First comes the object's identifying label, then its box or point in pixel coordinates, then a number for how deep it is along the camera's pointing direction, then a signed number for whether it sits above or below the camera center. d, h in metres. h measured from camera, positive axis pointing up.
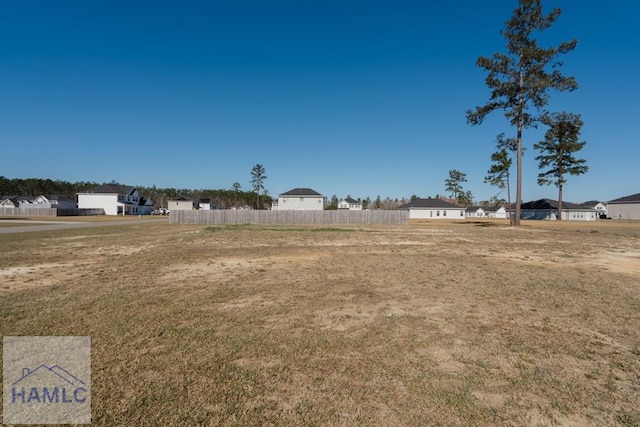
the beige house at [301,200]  48.22 +2.47
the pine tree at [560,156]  43.60 +9.93
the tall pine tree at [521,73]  22.56 +12.25
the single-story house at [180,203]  70.50 +2.55
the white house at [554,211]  60.44 +1.28
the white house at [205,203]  85.88 +3.19
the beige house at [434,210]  63.31 +1.25
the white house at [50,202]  70.04 +2.66
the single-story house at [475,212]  86.06 +1.27
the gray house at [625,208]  60.94 +2.28
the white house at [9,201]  70.44 +2.71
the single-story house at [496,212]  89.94 +1.39
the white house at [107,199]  62.28 +2.97
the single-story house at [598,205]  84.44 +3.77
